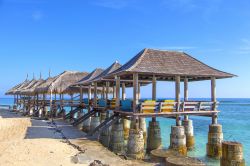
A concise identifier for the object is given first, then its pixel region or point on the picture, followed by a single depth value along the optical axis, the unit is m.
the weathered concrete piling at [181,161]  9.86
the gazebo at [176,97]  14.05
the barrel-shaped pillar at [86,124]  22.14
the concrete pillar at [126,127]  22.04
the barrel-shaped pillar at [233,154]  11.31
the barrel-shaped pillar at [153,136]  15.98
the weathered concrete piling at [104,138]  16.12
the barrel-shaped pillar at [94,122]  19.80
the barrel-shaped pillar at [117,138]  15.14
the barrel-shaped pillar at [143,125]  19.53
